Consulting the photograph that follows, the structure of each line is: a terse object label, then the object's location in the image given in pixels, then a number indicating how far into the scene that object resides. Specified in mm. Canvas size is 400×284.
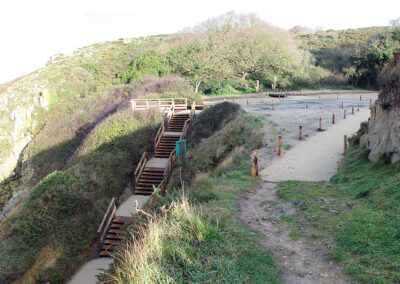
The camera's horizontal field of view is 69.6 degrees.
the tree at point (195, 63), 42938
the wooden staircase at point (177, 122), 25500
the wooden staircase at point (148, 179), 19375
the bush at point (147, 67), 42250
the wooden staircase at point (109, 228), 14742
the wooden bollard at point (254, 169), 11936
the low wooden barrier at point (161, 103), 26325
